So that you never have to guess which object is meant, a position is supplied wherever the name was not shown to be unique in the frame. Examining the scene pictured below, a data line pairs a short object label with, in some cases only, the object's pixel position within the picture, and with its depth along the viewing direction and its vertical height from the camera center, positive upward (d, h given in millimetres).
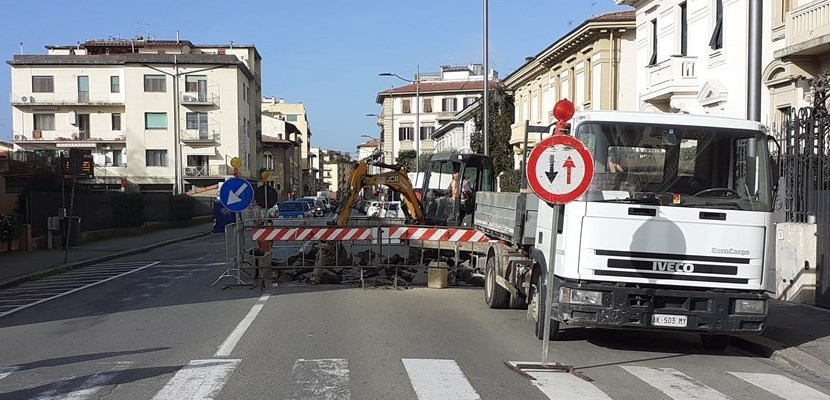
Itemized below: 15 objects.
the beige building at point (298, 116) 135625 +10456
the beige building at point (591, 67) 32656 +4949
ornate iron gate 12781 +146
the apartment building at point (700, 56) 20953 +3477
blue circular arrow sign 16609 -318
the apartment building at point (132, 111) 67688 +5591
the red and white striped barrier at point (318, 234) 16159 -1091
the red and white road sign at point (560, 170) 8352 +102
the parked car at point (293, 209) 45719 -1762
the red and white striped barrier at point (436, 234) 15703 -1063
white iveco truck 8953 -620
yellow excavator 18797 -164
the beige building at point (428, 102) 95438 +9204
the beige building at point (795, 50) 16578 +2748
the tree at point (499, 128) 46062 +3042
